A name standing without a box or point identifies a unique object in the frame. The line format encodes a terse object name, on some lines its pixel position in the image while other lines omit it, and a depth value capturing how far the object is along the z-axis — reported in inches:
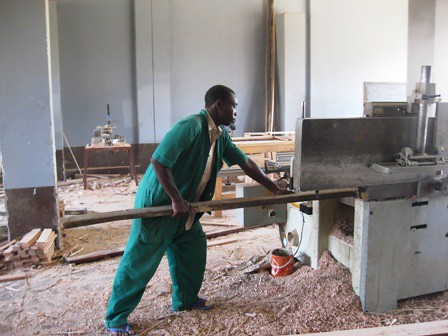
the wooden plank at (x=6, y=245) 158.2
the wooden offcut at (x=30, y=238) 154.0
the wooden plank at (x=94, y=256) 159.6
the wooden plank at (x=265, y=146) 234.5
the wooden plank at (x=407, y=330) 90.0
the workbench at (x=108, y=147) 270.7
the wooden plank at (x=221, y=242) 177.2
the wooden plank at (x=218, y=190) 209.6
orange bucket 134.6
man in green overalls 98.5
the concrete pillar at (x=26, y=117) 158.2
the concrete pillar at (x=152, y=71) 328.2
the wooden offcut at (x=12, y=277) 145.0
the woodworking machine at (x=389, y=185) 105.5
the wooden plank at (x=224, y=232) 187.9
